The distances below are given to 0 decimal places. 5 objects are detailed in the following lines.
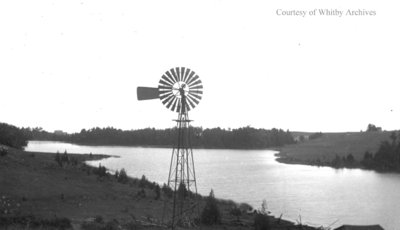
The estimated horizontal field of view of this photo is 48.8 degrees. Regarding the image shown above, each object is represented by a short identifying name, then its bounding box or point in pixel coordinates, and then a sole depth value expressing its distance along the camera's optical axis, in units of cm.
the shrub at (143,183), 5119
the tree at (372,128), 18251
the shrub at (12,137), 7704
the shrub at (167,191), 4663
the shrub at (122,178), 5170
